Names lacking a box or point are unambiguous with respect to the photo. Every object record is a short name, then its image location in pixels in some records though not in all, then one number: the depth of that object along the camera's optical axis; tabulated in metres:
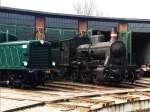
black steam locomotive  22.31
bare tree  74.38
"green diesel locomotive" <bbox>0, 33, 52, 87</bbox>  20.44
